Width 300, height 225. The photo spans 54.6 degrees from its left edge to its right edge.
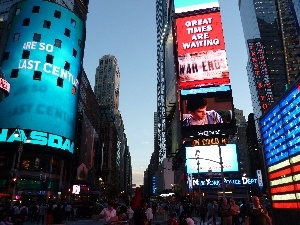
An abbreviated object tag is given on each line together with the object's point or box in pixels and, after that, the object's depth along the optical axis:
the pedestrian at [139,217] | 11.83
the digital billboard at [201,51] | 64.44
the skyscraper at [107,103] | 197.00
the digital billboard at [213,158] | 63.73
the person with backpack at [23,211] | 27.94
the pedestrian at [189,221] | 12.03
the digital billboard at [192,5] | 73.12
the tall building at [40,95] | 51.50
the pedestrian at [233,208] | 14.54
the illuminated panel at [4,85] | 19.49
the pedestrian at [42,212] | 31.16
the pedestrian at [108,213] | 11.41
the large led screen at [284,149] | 14.38
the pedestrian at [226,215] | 14.69
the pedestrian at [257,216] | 9.16
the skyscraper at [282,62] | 120.13
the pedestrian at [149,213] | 19.86
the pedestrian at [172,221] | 11.41
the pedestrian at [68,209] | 34.41
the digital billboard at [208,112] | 61.12
